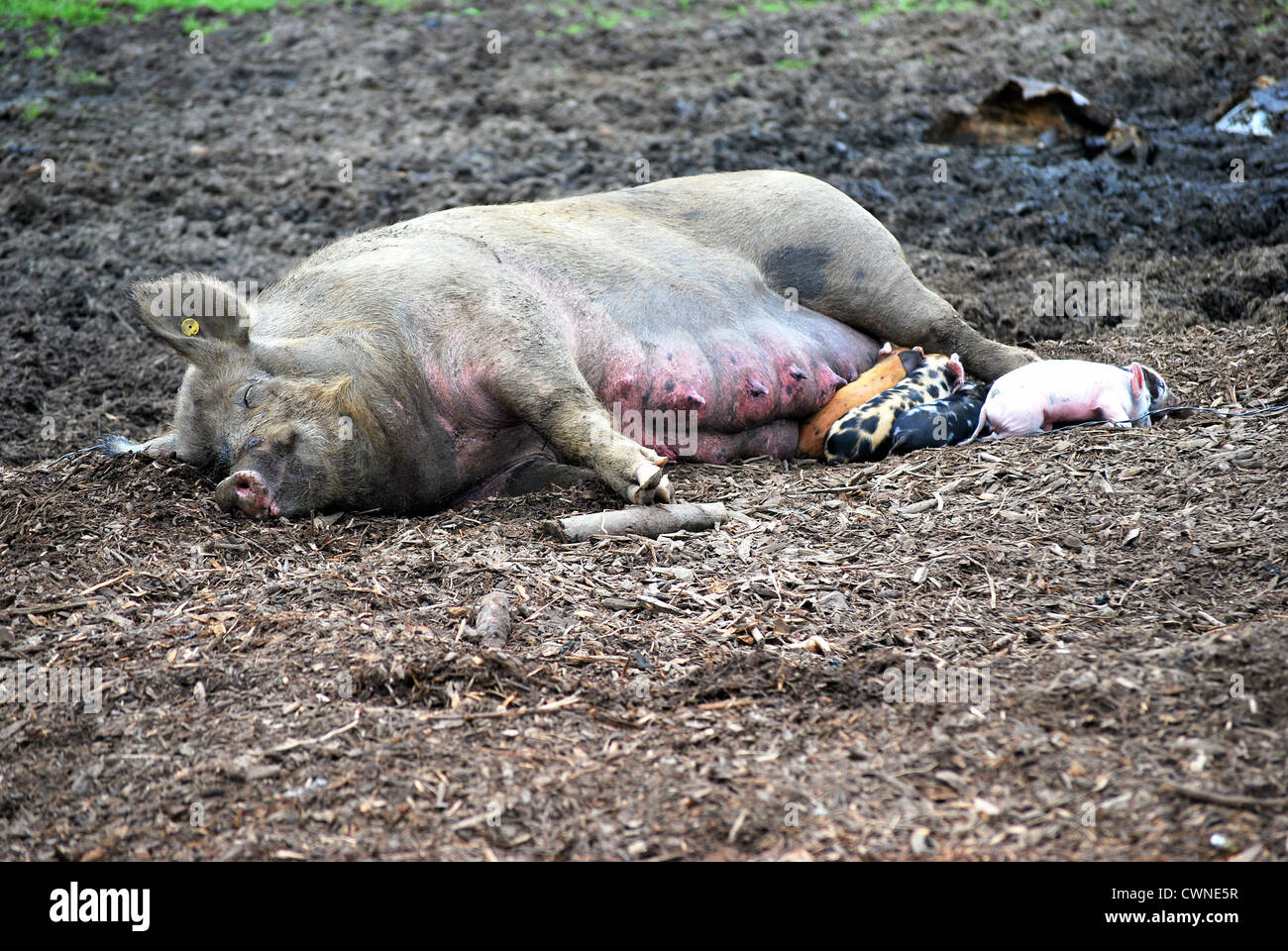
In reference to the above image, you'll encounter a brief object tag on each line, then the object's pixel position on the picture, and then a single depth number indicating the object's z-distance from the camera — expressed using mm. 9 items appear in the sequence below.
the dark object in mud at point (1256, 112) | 8938
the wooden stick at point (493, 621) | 3604
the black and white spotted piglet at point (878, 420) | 5453
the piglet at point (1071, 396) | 5199
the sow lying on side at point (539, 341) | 4660
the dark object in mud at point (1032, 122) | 9070
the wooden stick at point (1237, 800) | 2521
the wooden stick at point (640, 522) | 4422
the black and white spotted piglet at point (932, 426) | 5344
